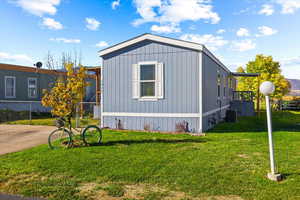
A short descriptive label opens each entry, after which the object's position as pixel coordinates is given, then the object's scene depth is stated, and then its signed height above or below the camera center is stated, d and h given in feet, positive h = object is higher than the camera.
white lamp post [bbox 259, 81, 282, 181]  13.49 +0.07
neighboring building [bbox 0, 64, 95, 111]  53.47 +4.73
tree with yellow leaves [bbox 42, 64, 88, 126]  21.79 +0.77
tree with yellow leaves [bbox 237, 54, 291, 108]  80.59 +10.26
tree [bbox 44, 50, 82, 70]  73.49 +14.41
